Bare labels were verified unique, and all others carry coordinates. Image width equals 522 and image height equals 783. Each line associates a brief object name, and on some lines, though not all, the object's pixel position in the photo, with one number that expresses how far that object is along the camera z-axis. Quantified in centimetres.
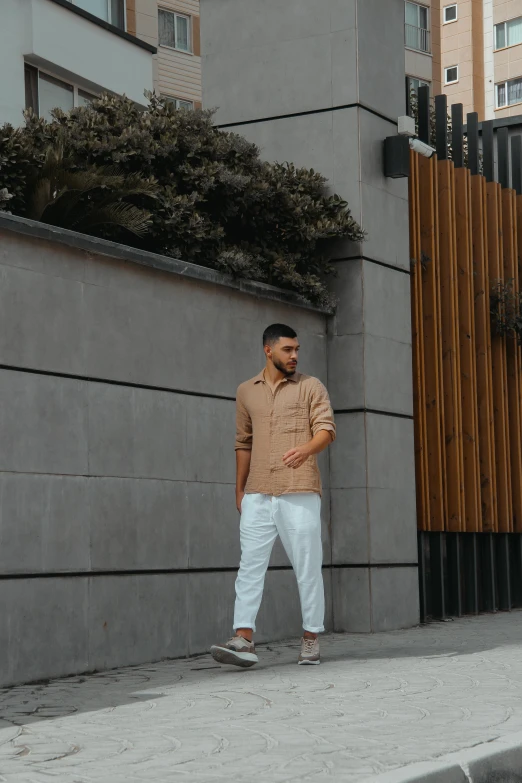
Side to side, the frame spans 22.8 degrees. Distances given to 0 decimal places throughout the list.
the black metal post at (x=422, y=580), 1134
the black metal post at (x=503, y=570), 1289
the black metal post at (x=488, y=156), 1365
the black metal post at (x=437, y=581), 1157
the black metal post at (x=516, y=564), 1323
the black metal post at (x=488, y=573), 1260
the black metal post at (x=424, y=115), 1242
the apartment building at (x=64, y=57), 1925
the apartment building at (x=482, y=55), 5253
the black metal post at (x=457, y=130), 1302
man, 797
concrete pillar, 1050
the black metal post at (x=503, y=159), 1414
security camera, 1163
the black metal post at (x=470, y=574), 1220
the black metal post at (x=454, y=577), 1185
